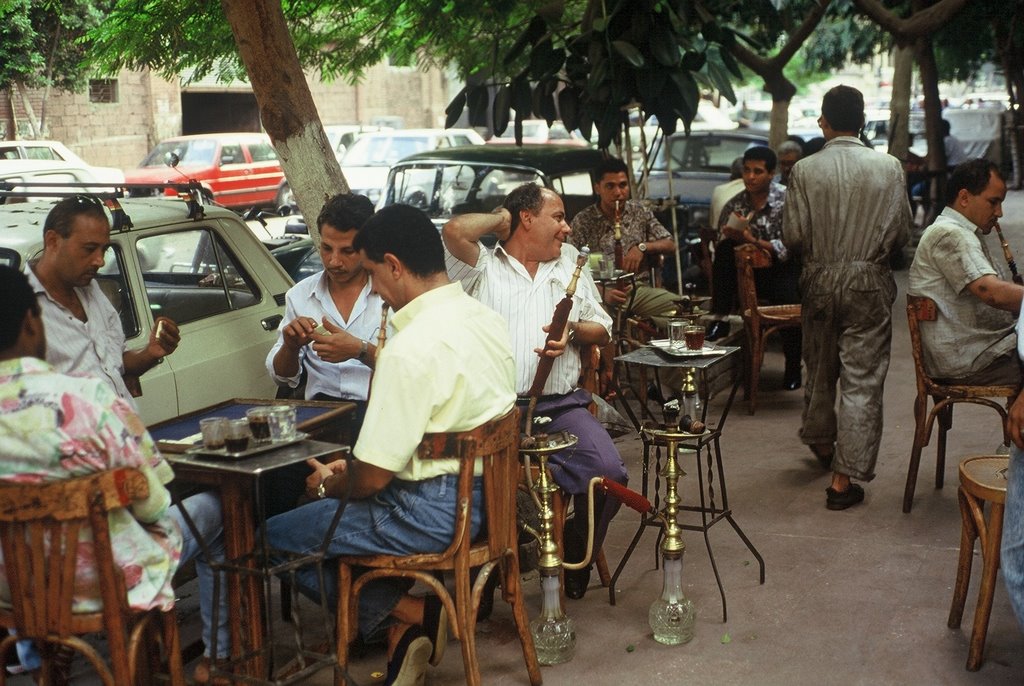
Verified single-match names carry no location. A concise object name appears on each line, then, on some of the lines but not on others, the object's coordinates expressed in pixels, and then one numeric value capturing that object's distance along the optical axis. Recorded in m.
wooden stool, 3.83
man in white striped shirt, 4.52
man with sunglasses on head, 4.09
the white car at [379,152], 17.70
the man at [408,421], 3.35
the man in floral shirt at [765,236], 7.80
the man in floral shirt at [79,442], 2.95
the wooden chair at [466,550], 3.47
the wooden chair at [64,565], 2.93
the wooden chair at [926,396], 5.21
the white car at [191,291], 4.94
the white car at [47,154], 16.83
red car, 19.67
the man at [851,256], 5.42
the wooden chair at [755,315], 7.54
